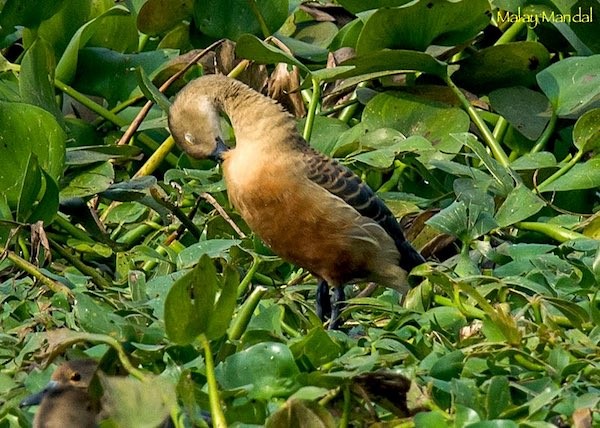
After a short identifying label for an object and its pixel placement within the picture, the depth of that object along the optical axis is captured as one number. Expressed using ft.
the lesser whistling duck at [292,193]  26.50
